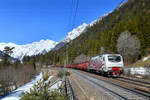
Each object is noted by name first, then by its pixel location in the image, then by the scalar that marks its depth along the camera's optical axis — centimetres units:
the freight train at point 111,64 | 1827
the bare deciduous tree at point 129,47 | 3778
